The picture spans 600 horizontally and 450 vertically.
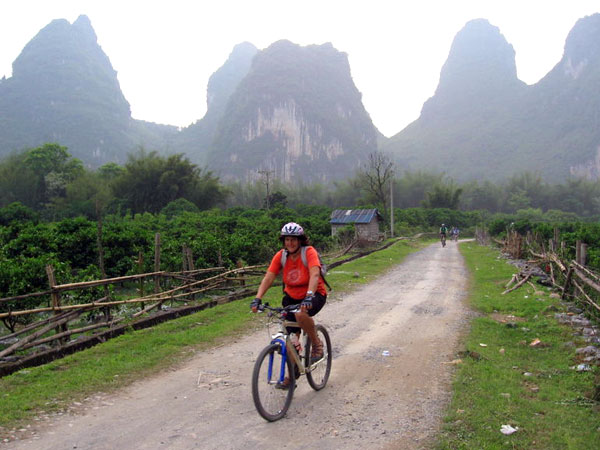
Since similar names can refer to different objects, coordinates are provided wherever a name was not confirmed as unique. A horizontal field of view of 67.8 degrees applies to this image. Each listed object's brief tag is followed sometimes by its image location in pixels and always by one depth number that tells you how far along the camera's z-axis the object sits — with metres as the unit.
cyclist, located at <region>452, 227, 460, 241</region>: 43.75
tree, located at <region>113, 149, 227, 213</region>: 58.06
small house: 37.50
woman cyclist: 4.93
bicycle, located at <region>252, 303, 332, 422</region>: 4.54
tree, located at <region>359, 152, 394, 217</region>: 54.24
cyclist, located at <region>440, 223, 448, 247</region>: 35.08
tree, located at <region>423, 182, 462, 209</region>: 77.38
